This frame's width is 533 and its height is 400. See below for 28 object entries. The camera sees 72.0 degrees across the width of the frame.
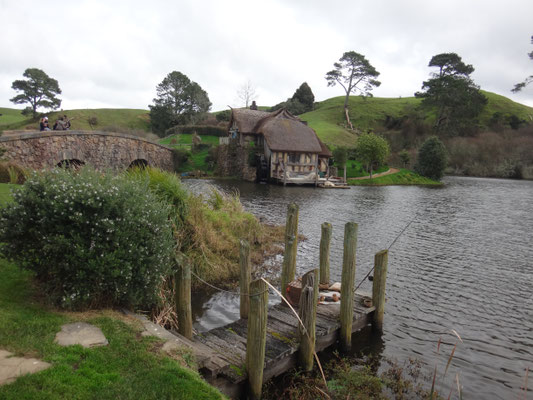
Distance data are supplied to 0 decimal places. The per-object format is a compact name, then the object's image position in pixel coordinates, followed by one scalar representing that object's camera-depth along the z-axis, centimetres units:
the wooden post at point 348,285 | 742
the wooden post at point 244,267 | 734
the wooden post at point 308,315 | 630
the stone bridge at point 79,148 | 2131
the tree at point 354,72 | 7662
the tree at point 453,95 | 6731
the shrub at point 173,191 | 1000
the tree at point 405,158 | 5437
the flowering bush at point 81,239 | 538
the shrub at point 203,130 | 5619
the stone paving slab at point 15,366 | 387
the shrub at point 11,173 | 1398
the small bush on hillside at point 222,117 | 6806
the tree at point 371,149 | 4303
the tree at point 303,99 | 8362
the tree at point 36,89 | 5559
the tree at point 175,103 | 6406
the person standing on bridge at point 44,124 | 2473
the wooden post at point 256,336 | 539
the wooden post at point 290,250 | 855
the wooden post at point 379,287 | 808
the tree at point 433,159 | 4925
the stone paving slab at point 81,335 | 473
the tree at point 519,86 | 5039
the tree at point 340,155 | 4443
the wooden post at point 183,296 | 638
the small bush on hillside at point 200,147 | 4948
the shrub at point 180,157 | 4431
